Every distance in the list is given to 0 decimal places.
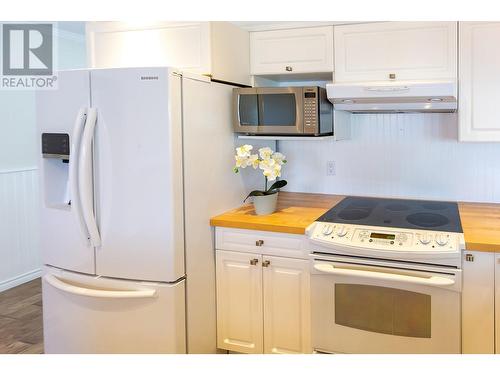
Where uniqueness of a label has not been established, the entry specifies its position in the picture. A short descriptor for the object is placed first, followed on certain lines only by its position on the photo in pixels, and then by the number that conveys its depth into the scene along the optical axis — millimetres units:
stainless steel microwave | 2533
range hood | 2340
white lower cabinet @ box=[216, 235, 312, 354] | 2473
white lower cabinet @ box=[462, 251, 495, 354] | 2102
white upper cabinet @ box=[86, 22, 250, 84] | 2559
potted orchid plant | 2588
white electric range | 2154
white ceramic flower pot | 2637
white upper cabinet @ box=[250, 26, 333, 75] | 2688
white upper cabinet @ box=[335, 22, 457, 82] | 2465
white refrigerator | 2234
